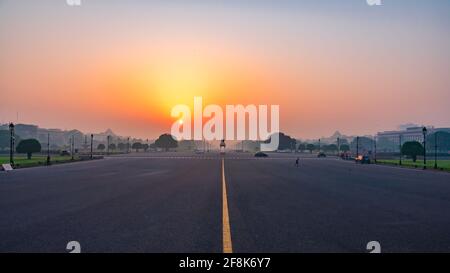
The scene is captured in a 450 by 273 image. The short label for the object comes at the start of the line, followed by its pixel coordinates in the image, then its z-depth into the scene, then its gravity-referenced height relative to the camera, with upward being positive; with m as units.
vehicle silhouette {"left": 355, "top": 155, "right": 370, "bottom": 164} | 67.56 -2.70
